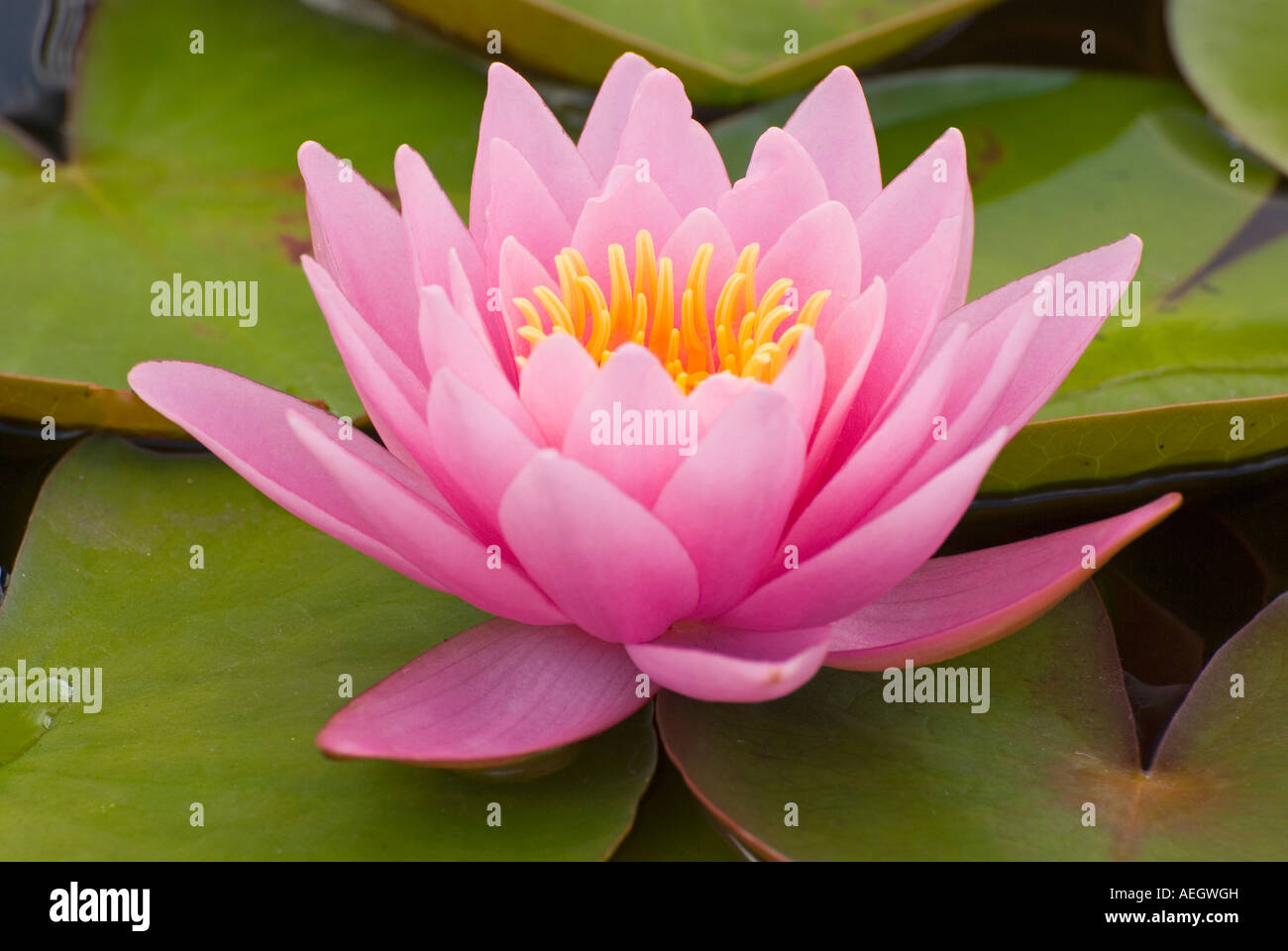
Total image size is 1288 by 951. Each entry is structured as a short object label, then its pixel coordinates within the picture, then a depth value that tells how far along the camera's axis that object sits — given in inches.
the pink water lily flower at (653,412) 20.7
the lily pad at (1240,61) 25.3
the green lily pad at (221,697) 21.4
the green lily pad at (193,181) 23.7
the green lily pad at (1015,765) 21.4
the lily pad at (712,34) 25.4
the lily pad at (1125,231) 23.0
